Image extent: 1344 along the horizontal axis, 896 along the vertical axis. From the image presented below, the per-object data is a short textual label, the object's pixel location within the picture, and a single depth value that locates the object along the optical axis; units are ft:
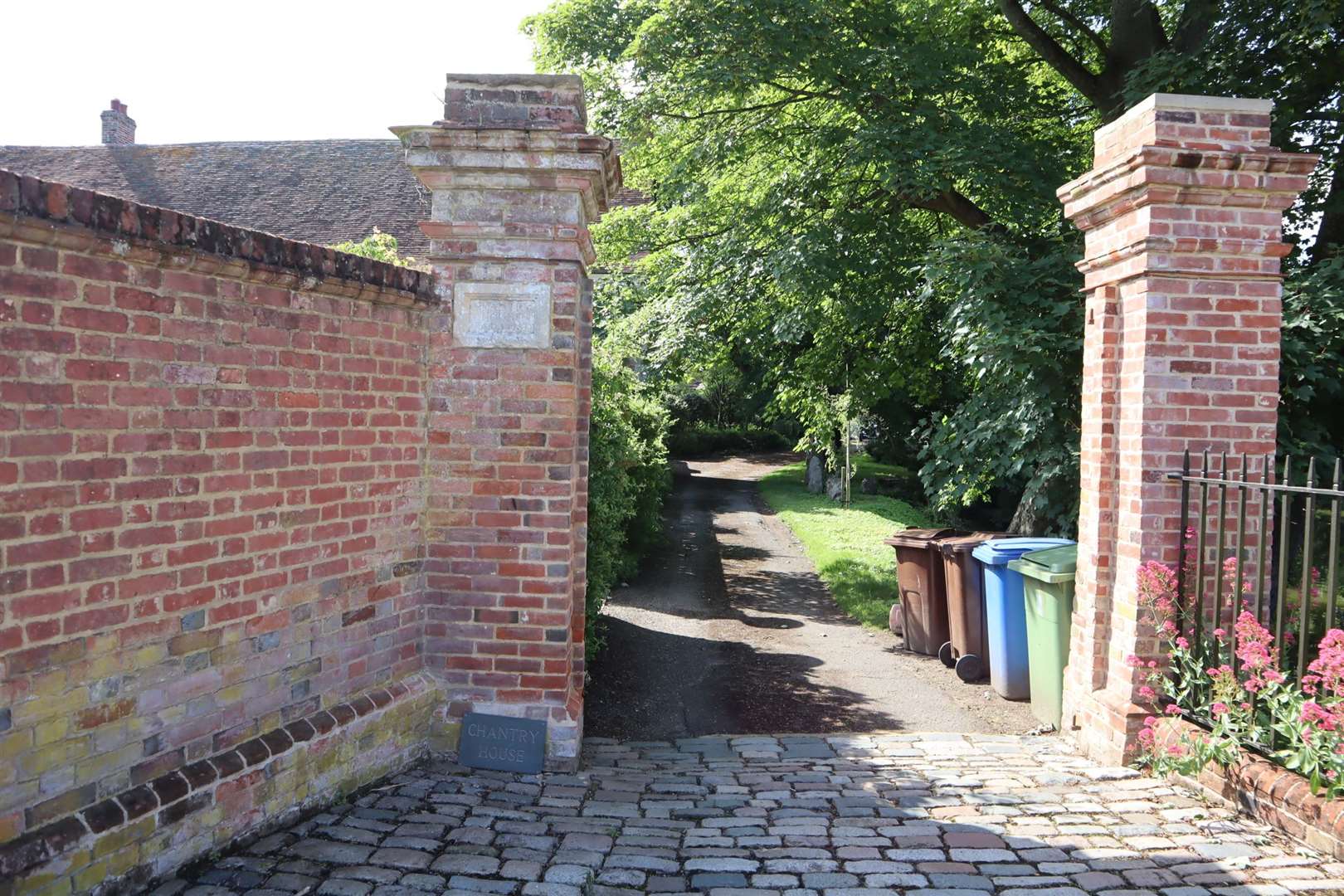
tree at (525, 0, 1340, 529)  27.35
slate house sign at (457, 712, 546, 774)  15.46
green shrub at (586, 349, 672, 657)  23.62
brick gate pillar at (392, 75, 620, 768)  15.33
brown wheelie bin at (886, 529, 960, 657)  26.96
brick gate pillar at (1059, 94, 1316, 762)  15.15
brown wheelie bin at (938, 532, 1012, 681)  24.58
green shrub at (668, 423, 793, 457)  104.94
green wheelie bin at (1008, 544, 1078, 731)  19.30
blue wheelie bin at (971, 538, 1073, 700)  21.94
